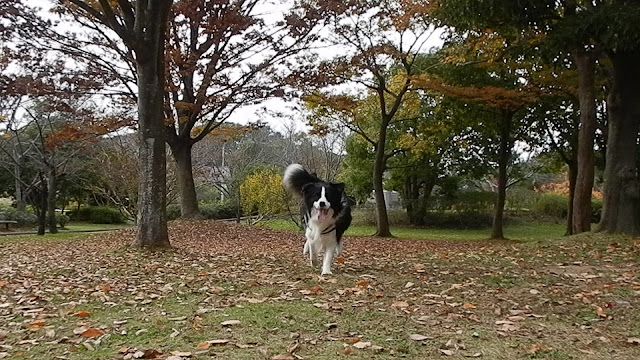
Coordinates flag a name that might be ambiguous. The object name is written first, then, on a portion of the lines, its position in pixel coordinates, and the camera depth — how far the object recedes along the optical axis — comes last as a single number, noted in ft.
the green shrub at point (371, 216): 85.25
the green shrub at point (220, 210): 87.20
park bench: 68.32
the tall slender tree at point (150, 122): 26.76
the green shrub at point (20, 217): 72.57
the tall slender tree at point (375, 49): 48.88
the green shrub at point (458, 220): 82.99
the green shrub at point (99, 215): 93.91
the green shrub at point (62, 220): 78.38
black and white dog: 20.11
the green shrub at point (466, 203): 82.84
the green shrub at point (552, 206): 86.79
